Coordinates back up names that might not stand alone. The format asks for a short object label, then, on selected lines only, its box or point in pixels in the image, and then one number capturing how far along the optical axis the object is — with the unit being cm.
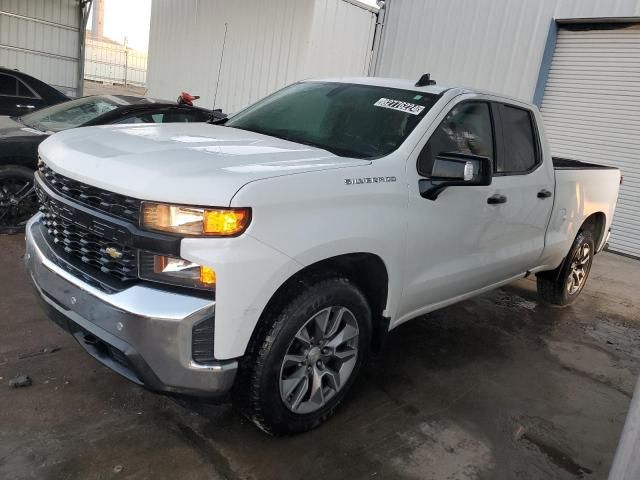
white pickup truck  219
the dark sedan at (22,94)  798
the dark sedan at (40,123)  516
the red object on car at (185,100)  667
